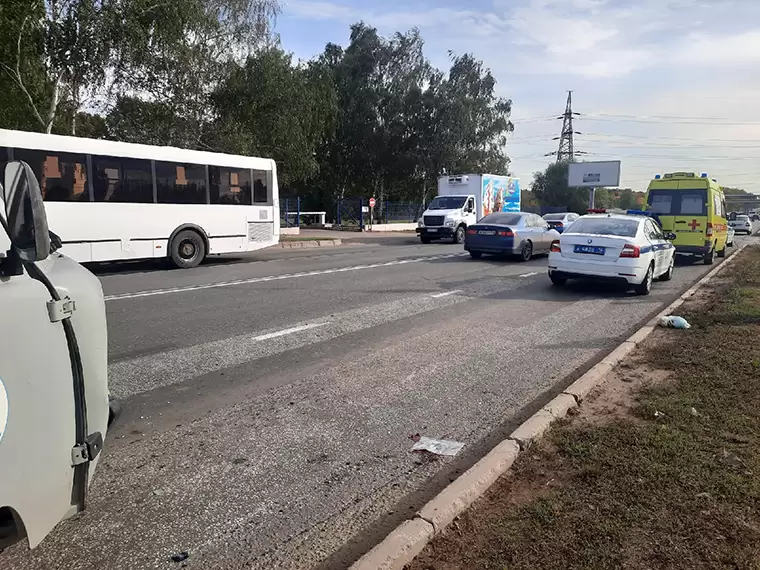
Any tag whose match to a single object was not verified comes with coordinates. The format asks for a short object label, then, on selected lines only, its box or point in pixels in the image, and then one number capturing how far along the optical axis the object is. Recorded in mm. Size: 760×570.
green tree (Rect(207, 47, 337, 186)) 28031
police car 11141
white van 2084
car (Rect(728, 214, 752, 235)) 48625
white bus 13000
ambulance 17297
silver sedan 17375
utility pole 76812
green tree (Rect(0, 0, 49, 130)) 19516
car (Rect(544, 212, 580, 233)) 29461
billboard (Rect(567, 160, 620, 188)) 50875
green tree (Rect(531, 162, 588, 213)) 74938
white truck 26719
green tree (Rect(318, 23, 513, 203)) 46375
